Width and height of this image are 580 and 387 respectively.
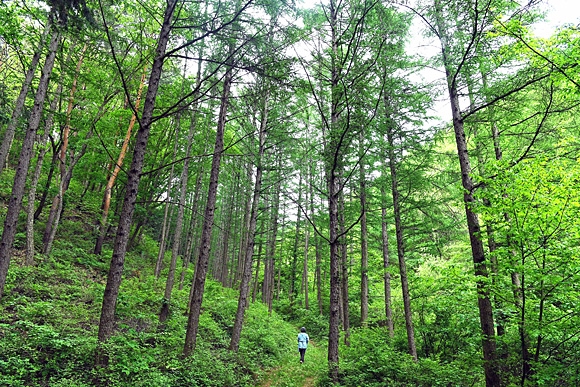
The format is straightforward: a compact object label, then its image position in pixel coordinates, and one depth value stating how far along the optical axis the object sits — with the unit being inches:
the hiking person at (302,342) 435.0
